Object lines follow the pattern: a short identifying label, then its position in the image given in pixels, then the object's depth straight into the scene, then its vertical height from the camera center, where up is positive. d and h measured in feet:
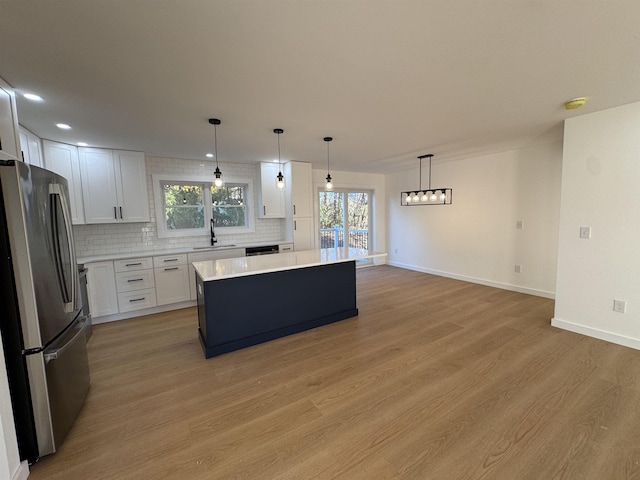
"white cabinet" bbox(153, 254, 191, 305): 13.42 -2.92
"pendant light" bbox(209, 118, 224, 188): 9.65 +3.63
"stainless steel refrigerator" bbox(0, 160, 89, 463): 5.05 -1.70
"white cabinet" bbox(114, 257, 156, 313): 12.59 -2.95
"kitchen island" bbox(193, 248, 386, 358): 9.30 -3.04
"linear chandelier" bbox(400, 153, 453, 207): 16.69 +1.16
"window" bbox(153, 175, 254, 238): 15.25 +0.93
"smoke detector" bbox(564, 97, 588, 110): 8.44 +3.46
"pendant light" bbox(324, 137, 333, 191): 12.23 +1.82
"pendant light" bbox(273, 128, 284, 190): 10.94 +2.80
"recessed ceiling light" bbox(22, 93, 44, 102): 7.43 +3.70
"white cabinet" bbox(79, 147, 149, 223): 12.66 +1.90
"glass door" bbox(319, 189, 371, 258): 21.81 -0.21
